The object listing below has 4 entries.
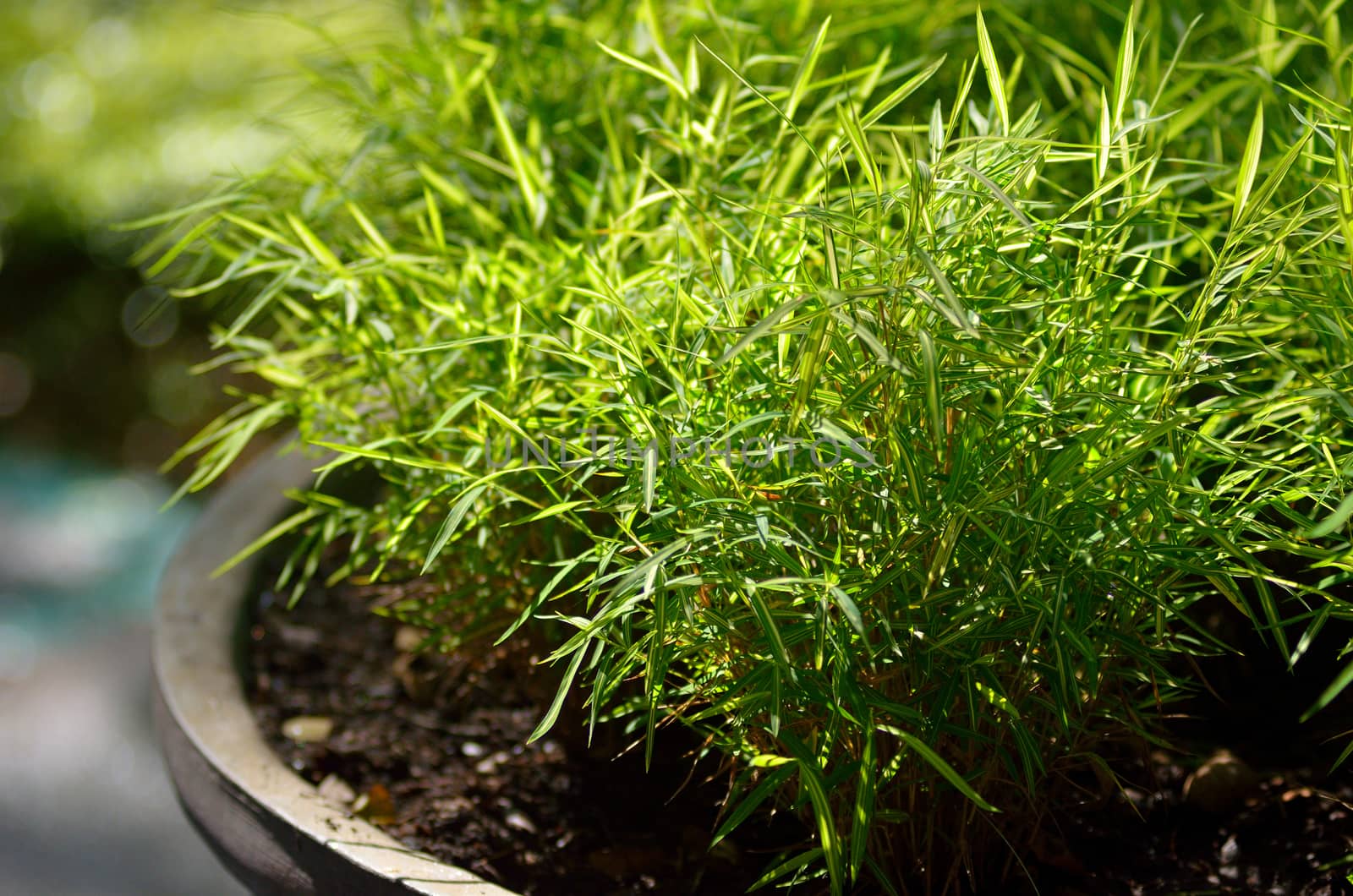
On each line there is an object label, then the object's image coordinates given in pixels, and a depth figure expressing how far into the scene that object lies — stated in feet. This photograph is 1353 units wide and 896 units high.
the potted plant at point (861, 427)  2.82
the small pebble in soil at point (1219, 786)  3.11
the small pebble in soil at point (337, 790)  3.23
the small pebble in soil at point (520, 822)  3.18
